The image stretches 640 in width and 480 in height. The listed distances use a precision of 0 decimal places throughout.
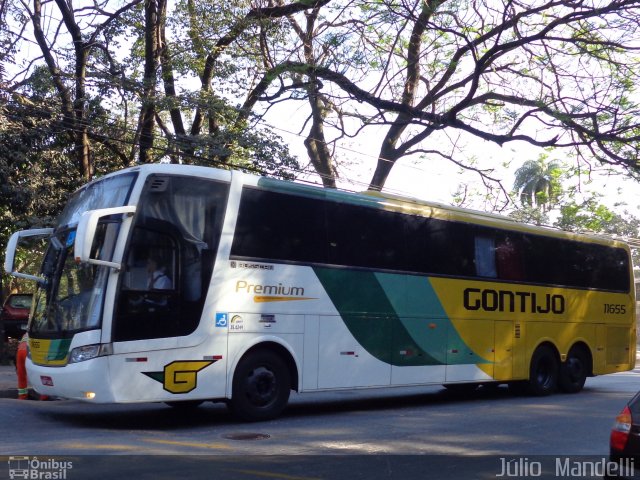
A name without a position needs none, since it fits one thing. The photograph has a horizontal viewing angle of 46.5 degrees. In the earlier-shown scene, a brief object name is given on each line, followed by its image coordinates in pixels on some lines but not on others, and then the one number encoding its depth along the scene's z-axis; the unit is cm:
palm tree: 3325
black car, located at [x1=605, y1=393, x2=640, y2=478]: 614
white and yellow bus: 995
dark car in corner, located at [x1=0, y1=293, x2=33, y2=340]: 2411
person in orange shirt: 1204
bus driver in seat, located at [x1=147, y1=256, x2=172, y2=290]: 1020
